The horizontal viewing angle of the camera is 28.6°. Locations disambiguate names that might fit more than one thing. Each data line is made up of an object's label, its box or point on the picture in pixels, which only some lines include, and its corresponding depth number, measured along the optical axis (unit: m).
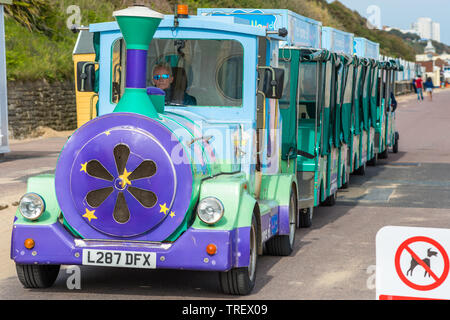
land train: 7.08
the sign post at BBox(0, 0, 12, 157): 20.28
